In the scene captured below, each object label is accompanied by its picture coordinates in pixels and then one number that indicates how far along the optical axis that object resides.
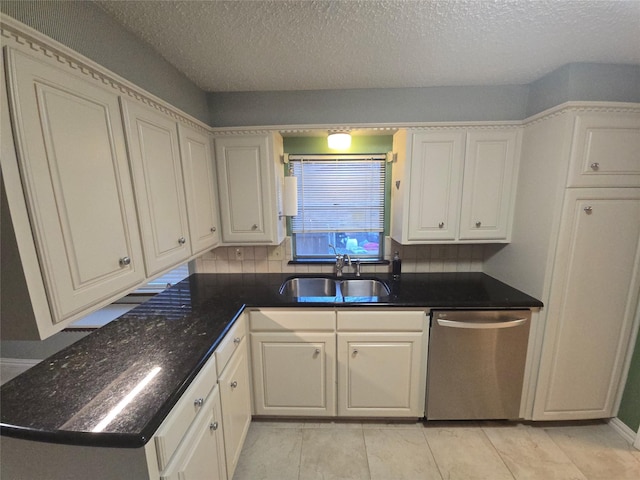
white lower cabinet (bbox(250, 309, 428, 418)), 1.67
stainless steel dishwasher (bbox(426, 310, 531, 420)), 1.63
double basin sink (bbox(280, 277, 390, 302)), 2.11
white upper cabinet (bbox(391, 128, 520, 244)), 1.80
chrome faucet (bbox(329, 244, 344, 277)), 2.19
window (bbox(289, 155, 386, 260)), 2.21
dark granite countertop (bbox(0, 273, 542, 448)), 0.76
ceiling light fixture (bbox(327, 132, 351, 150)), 1.94
